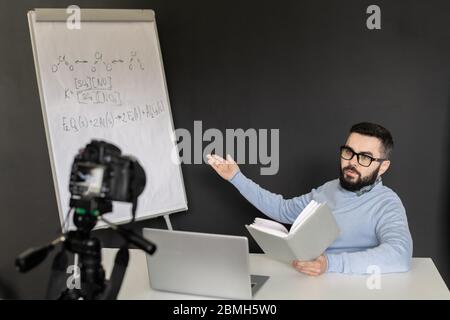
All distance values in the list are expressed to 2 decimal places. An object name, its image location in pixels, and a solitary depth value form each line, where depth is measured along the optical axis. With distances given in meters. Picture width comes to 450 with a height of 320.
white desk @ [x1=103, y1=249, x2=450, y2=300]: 2.21
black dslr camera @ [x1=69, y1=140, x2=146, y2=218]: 1.79
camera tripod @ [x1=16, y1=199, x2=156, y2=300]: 1.79
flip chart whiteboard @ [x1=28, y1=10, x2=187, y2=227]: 2.93
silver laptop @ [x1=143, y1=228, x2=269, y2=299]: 2.10
